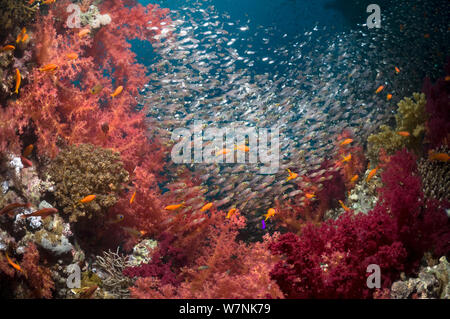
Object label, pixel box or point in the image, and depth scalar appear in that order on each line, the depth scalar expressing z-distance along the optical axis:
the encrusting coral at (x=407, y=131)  5.47
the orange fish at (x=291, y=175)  5.61
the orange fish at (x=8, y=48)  4.49
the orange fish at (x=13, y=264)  3.58
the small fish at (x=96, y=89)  5.55
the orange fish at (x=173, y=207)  5.32
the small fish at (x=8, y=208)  3.72
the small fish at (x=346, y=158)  6.05
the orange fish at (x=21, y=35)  4.81
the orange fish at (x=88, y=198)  4.49
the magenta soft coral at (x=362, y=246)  2.84
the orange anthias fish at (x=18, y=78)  4.40
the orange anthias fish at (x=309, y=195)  5.80
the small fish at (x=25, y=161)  4.46
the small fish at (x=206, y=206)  5.23
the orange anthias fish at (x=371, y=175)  5.36
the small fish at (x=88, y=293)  4.17
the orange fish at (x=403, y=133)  5.35
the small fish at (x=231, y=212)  5.40
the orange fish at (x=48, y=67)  4.89
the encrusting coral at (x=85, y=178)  4.68
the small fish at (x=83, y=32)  5.95
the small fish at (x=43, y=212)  3.93
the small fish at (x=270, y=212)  5.47
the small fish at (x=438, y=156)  3.91
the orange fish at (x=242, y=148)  5.75
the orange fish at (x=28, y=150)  4.52
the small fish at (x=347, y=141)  6.25
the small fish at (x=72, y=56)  5.34
